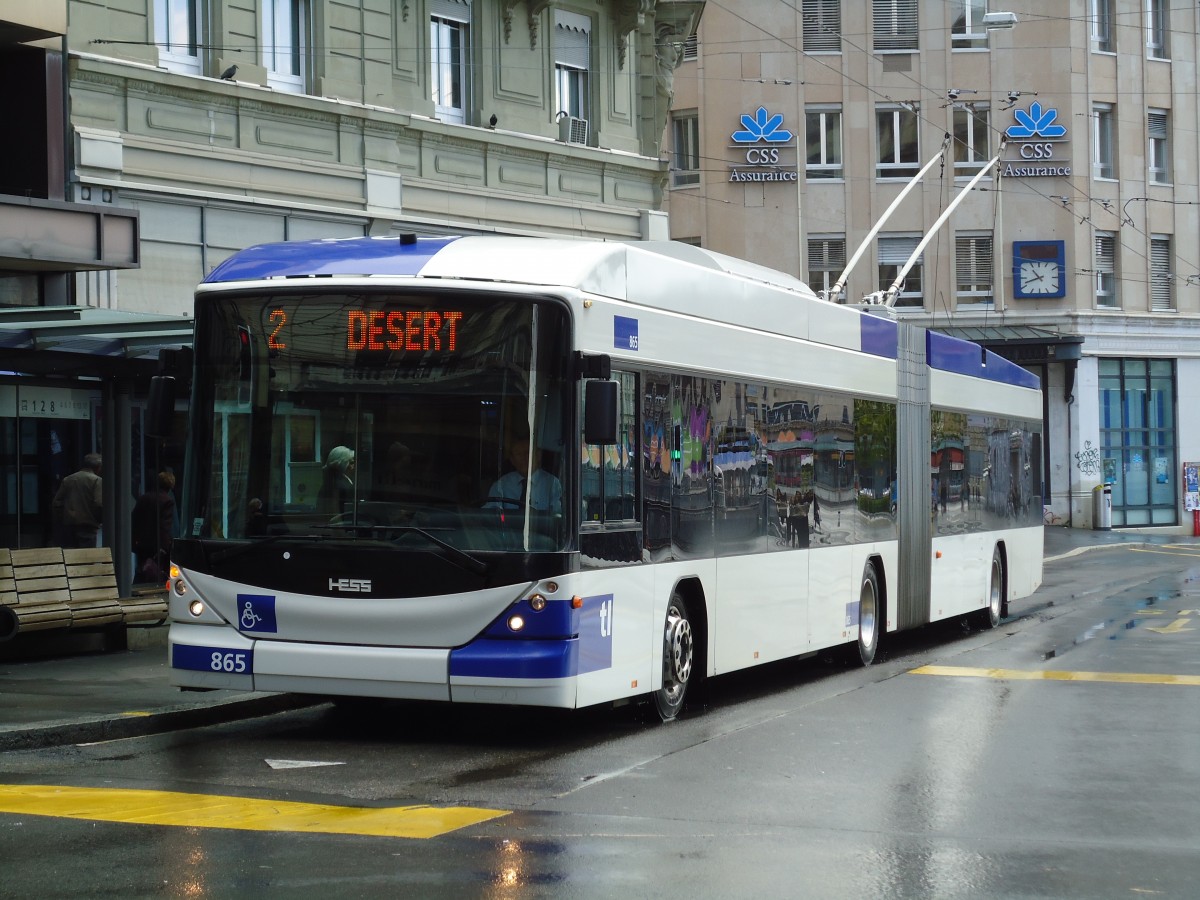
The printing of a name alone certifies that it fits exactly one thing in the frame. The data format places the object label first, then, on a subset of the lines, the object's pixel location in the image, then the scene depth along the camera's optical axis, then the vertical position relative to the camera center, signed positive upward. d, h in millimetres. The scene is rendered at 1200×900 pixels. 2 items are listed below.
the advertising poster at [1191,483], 50812 -289
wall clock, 48844 +5517
